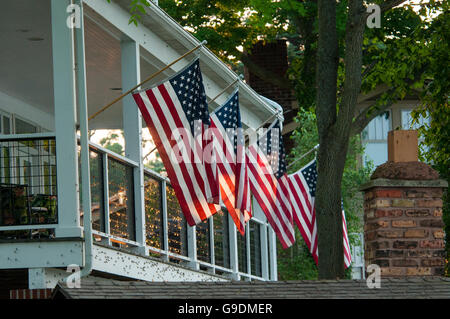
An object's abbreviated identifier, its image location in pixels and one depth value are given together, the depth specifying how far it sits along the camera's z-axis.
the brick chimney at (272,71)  33.66
